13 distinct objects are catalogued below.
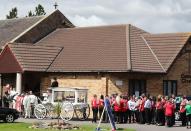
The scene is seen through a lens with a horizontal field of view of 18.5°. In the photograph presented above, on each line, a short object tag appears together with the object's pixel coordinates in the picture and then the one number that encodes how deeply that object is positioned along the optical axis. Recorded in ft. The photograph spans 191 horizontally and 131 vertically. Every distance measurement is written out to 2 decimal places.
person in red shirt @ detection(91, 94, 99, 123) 114.42
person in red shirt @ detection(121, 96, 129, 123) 113.91
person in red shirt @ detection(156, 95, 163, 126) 110.32
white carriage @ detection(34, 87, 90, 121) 119.03
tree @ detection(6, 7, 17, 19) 306.33
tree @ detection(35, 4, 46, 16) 294.58
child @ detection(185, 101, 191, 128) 106.52
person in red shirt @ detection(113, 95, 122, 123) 113.19
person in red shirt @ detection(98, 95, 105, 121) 114.98
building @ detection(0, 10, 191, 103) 133.80
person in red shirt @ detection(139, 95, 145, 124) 113.29
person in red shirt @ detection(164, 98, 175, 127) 107.04
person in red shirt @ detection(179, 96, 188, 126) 109.74
